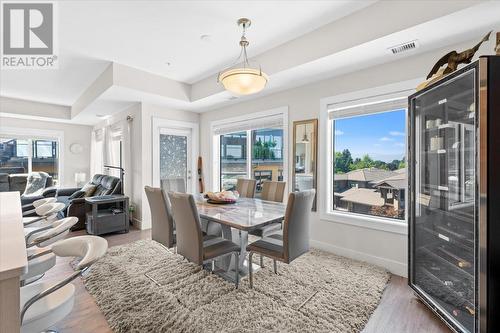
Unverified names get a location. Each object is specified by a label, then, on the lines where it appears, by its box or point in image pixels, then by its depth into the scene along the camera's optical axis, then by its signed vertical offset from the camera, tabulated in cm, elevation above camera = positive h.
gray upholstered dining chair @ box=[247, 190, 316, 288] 206 -65
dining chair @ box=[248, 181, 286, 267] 331 -35
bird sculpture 173 +82
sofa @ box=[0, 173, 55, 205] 486 -41
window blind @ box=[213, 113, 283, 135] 407 +80
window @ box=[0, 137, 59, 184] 617 +29
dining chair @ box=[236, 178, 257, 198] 361 -33
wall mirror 347 +19
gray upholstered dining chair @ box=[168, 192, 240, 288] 203 -65
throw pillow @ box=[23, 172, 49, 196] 535 -39
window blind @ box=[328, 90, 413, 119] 272 +78
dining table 207 -48
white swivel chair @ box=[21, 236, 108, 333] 103 -66
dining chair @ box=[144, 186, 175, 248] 238 -53
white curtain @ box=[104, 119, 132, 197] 500 +39
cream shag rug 183 -121
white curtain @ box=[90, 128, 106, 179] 662 +41
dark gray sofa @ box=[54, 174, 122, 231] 439 -59
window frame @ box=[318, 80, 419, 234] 272 +11
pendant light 226 +85
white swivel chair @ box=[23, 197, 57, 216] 233 -36
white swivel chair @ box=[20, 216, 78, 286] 150 -60
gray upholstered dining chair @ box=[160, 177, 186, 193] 354 -28
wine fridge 140 -23
